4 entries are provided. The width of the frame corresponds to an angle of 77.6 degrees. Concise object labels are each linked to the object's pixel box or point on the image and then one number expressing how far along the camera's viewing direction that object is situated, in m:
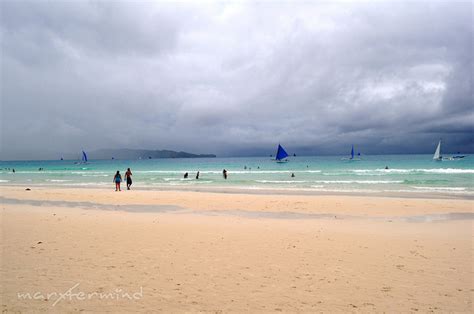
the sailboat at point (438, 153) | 87.44
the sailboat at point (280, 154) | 80.39
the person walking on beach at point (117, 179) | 24.78
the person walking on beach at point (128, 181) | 25.95
